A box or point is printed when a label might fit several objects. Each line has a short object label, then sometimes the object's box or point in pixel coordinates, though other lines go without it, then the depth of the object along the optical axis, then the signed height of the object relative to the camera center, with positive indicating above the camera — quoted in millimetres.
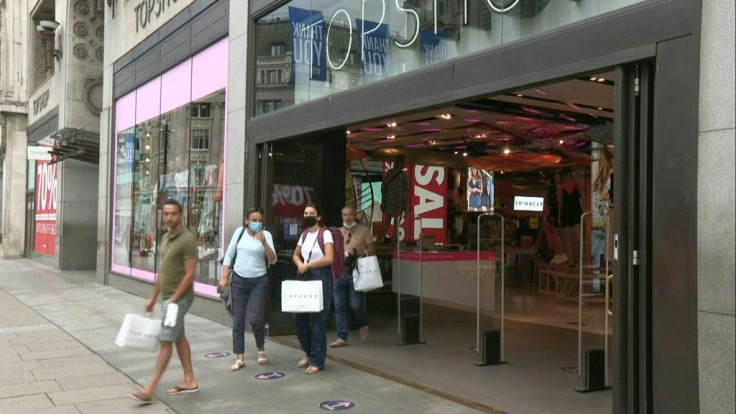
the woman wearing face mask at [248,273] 7266 -634
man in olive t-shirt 5812 -607
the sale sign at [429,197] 15902 +537
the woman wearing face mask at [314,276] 6996 -633
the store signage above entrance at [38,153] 20375 +1942
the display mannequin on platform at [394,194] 13580 +527
